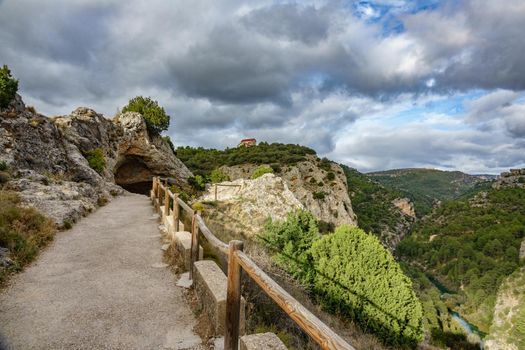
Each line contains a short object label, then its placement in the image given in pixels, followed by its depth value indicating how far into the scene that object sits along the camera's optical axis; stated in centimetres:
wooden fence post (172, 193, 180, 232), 764
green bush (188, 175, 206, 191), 3094
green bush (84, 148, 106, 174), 2085
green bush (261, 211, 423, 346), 1416
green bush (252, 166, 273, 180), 3847
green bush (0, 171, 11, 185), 1060
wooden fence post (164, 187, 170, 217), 970
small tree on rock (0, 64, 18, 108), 1546
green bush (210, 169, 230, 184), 3522
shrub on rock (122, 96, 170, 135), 3559
